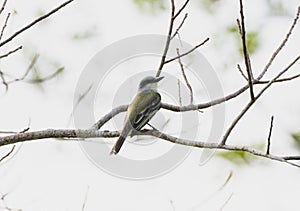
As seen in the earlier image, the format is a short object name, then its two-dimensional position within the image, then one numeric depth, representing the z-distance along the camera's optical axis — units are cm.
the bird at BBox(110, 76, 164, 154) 565
